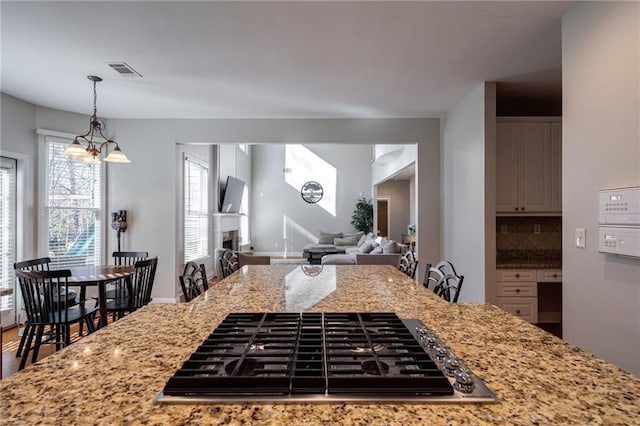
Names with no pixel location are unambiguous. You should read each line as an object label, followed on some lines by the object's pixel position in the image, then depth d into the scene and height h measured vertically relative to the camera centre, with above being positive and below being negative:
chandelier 3.11 +0.62
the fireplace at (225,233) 7.18 -0.37
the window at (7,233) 3.93 -0.19
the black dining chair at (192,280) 1.93 -0.37
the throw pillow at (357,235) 10.35 -0.56
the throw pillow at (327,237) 10.51 -0.63
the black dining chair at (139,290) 3.24 -0.72
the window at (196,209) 5.90 +0.14
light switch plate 2.12 -0.13
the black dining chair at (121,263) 3.64 -0.63
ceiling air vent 3.11 +1.42
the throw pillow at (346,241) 10.11 -0.73
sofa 5.68 -0.72
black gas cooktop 0.70 -0.35
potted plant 10.71 +0.00
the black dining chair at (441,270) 2.13 -0.34
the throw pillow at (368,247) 6.79 -0.62
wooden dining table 2.98 -0.56
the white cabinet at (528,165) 3.61 +0.56
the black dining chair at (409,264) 2.65 -0.38
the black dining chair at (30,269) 2.99 -0.59
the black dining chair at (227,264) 2.67 -0.38
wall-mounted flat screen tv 7.49 +0.51
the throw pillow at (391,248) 5.92 -0.55
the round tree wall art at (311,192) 11.27 +0.84
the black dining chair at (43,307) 2.72 -0.77
